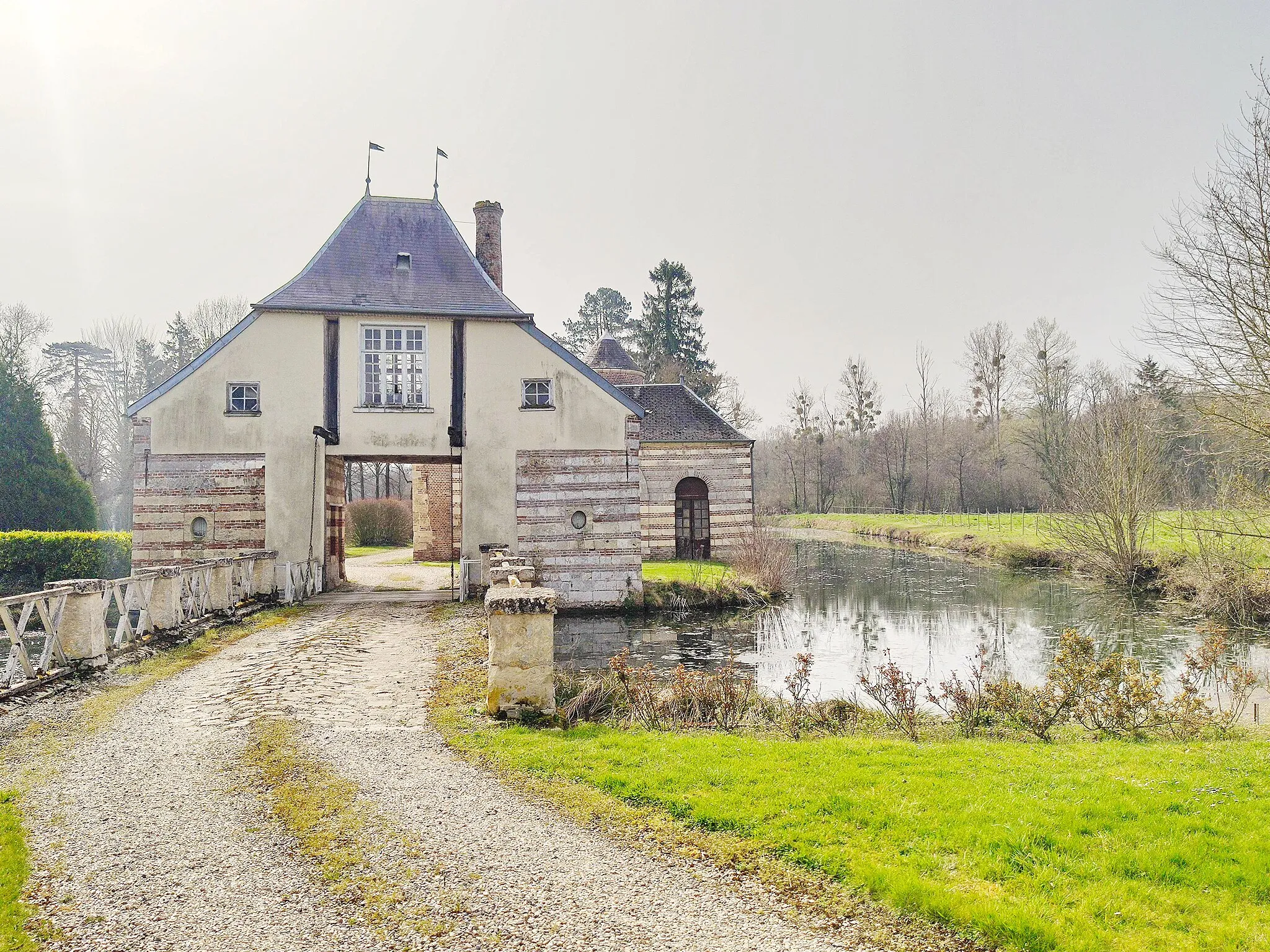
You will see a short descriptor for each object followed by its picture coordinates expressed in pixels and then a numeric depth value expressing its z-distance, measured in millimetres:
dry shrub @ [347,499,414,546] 31750
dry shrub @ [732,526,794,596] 20359
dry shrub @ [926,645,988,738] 8430
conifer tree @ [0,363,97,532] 22656
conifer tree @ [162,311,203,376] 41625
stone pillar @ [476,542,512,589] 15211
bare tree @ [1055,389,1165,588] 20797
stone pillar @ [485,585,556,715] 6816
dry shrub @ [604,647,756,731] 7926
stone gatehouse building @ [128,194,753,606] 14914
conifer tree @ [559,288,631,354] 56406
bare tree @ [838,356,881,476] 50875
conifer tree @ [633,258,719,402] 46281
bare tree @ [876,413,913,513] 48344
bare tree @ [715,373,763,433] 47000
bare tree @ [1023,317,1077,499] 39188
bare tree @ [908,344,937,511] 47969
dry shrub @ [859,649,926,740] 8092
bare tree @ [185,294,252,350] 42156
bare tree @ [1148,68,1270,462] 11852
